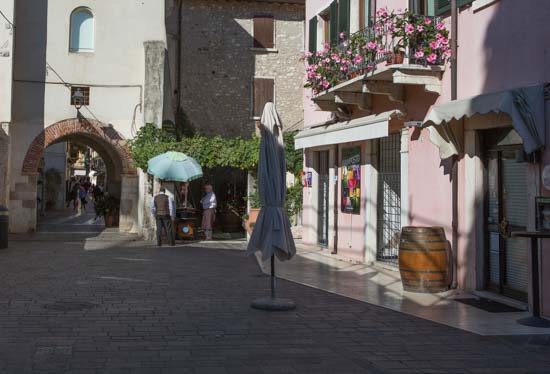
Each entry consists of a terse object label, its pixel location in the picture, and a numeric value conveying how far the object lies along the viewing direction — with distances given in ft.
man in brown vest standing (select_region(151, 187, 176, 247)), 61.36
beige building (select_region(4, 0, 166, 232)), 71.10
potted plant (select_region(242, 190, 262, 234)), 66.90
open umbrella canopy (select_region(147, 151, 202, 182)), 63.05
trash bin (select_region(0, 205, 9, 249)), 55.72
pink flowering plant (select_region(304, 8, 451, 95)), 36.96
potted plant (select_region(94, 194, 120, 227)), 80.28
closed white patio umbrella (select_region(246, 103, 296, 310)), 29.86
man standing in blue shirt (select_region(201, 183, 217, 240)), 69.51
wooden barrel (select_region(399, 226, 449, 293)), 34.32
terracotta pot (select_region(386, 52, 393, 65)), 39.13
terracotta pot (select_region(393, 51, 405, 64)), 38.27
